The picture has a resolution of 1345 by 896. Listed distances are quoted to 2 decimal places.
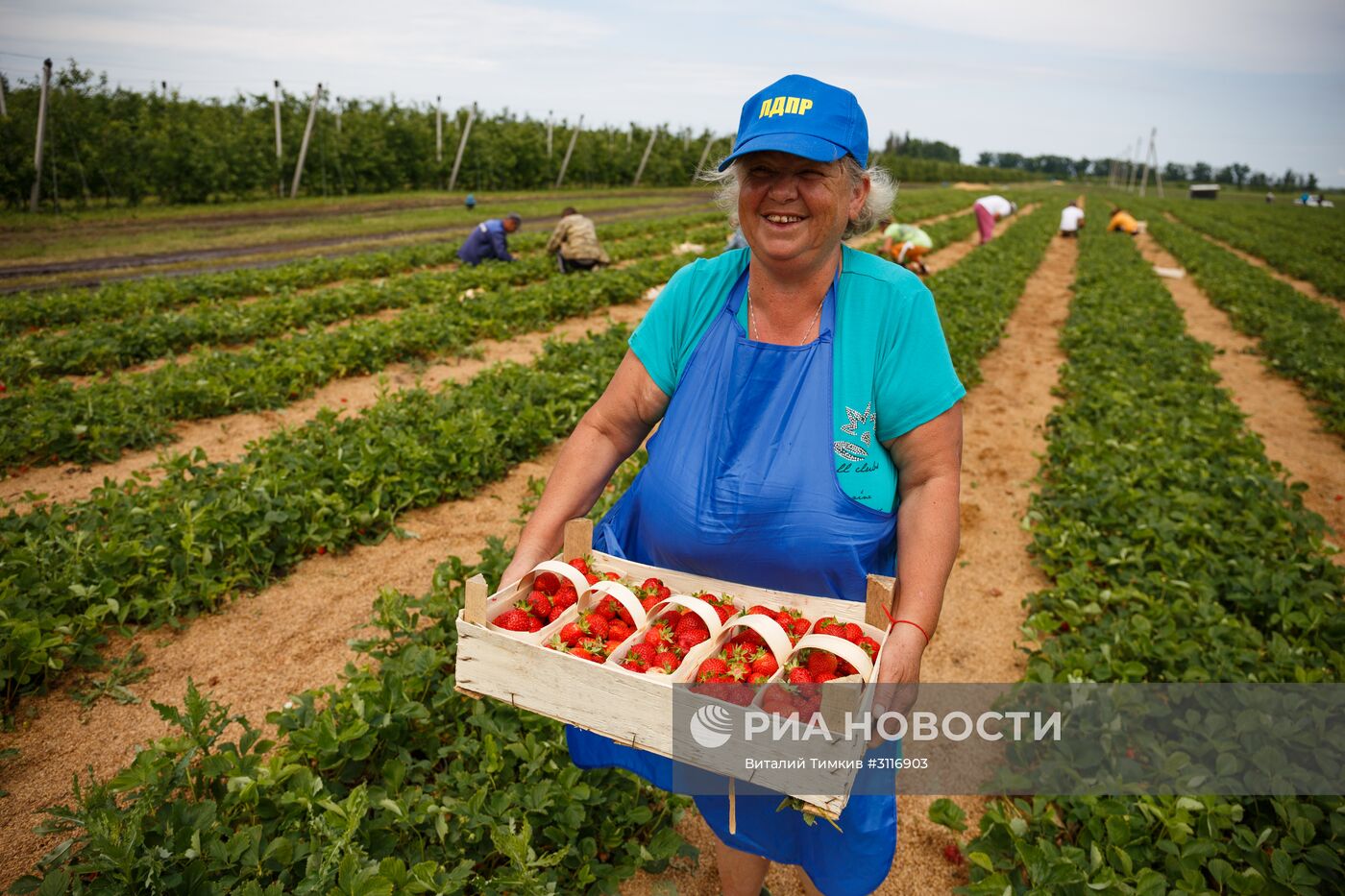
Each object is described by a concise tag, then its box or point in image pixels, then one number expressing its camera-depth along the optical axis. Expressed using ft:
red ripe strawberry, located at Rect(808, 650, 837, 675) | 5.49
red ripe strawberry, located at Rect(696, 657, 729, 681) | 5.46
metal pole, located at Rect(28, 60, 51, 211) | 56.34
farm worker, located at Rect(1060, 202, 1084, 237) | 88.33
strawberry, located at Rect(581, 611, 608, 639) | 5.95
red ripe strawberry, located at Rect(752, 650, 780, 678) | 5.54
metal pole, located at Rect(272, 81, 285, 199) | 77.24
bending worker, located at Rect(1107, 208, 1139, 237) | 94.22
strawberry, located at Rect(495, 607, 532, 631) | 6.04
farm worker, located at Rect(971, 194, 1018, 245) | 64.75
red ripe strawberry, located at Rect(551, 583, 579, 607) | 6.33
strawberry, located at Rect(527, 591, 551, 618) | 6.33
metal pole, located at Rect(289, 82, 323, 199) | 77.10
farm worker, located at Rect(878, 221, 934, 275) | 47.05
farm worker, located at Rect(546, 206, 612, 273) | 45.52
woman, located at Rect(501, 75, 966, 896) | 5.85
